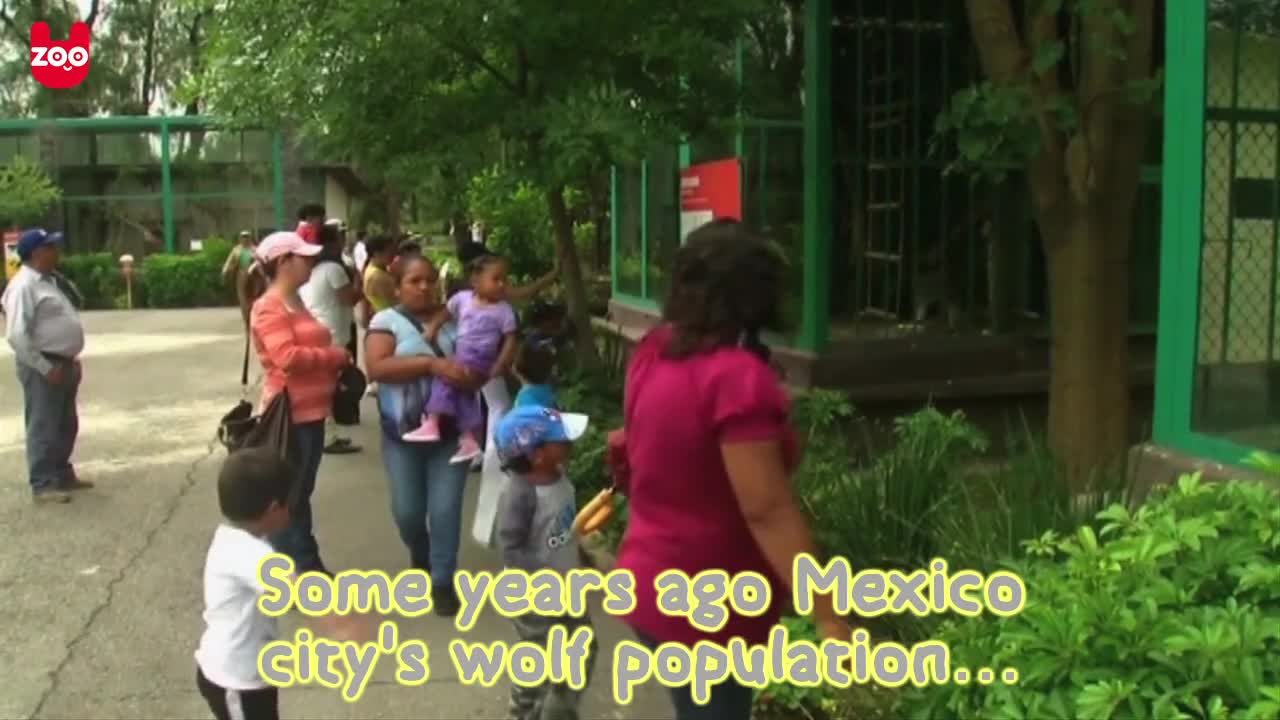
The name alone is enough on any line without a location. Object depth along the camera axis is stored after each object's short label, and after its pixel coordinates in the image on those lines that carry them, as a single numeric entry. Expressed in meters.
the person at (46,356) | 8.40
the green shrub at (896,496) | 5.36
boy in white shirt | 3.64
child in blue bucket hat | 4.50
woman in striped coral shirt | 5.91
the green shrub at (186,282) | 31.30
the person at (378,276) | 10.22
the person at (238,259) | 16.33
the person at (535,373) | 5.59
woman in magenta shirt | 2.78
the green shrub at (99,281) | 31.38
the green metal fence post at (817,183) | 9.27
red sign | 9.77
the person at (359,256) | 14.89
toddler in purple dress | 6.23
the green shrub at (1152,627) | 2.91
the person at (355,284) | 10.65
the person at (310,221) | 9.05
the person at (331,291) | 9.67
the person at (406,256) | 6.62
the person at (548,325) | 6.49
